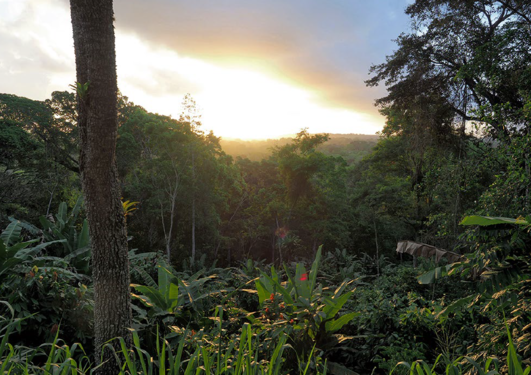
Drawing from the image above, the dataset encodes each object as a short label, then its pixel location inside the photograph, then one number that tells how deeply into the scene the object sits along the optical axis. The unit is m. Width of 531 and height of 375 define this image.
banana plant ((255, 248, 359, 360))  3.25
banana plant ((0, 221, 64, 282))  3.34
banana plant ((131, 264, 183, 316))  3.54
